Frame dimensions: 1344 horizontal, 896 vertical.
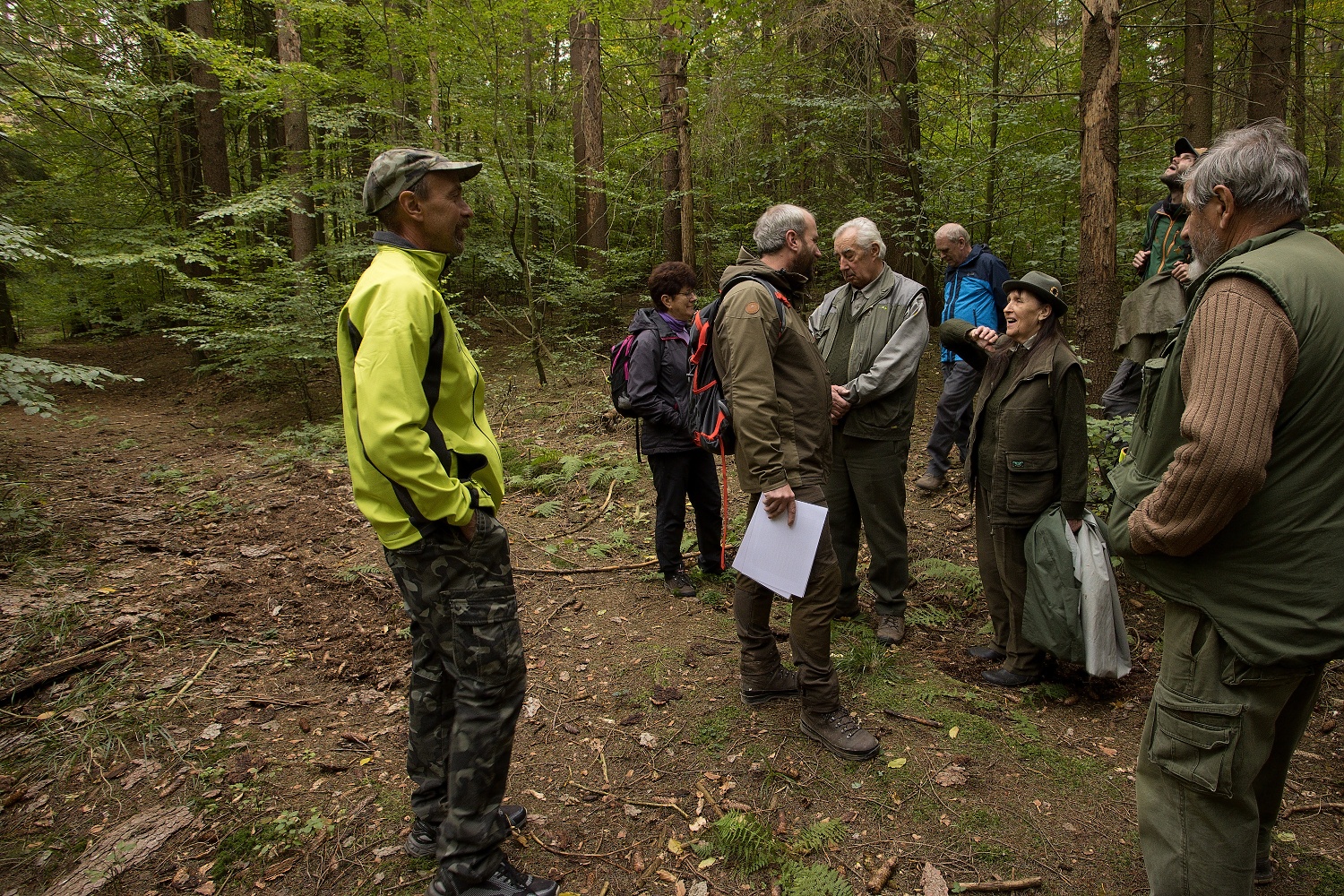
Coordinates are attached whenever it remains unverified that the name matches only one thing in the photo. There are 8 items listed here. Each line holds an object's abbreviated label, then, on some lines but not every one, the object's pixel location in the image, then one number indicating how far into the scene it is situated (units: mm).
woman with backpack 4793
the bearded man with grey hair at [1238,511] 1800
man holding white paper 3098
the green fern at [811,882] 2457
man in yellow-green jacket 2150
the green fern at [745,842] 2629
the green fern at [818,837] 2670
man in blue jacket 6016
